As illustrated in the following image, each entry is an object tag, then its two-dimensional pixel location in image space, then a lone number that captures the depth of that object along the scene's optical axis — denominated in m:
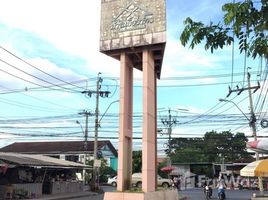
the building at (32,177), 18.37
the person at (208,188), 21.54
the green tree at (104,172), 39.46
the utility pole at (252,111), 19.18
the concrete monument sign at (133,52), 11.80
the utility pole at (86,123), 31.19
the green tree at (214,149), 53.47
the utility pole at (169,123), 36.16
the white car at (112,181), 37.25
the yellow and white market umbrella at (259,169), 8.08
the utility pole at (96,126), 25.75
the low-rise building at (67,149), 43.79
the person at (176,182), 29.82
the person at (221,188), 20.06
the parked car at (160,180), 27.99
